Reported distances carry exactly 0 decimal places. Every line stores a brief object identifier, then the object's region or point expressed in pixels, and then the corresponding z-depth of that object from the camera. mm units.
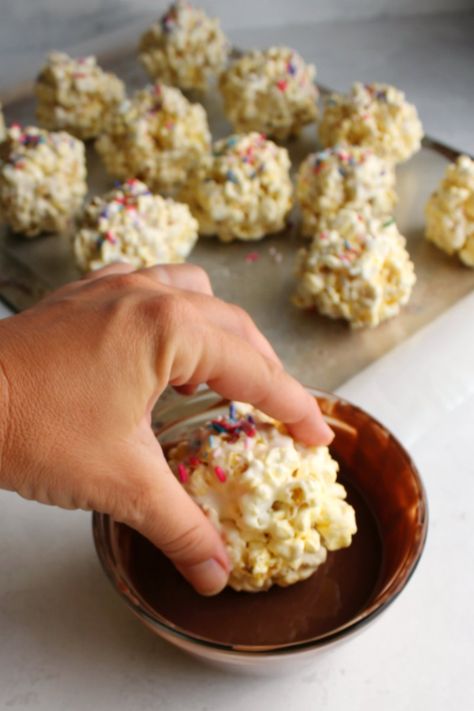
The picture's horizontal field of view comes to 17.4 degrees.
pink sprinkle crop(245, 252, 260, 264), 857
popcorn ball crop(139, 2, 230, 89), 993
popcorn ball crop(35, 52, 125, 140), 943
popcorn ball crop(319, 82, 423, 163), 895
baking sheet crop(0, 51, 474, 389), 796
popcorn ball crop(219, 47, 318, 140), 930
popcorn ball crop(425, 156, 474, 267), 832
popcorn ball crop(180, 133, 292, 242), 850
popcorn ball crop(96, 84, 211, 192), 895
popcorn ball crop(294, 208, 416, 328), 795
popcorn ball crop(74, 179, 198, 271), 814
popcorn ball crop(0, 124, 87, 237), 860
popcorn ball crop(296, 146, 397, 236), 847
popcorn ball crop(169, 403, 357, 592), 626
